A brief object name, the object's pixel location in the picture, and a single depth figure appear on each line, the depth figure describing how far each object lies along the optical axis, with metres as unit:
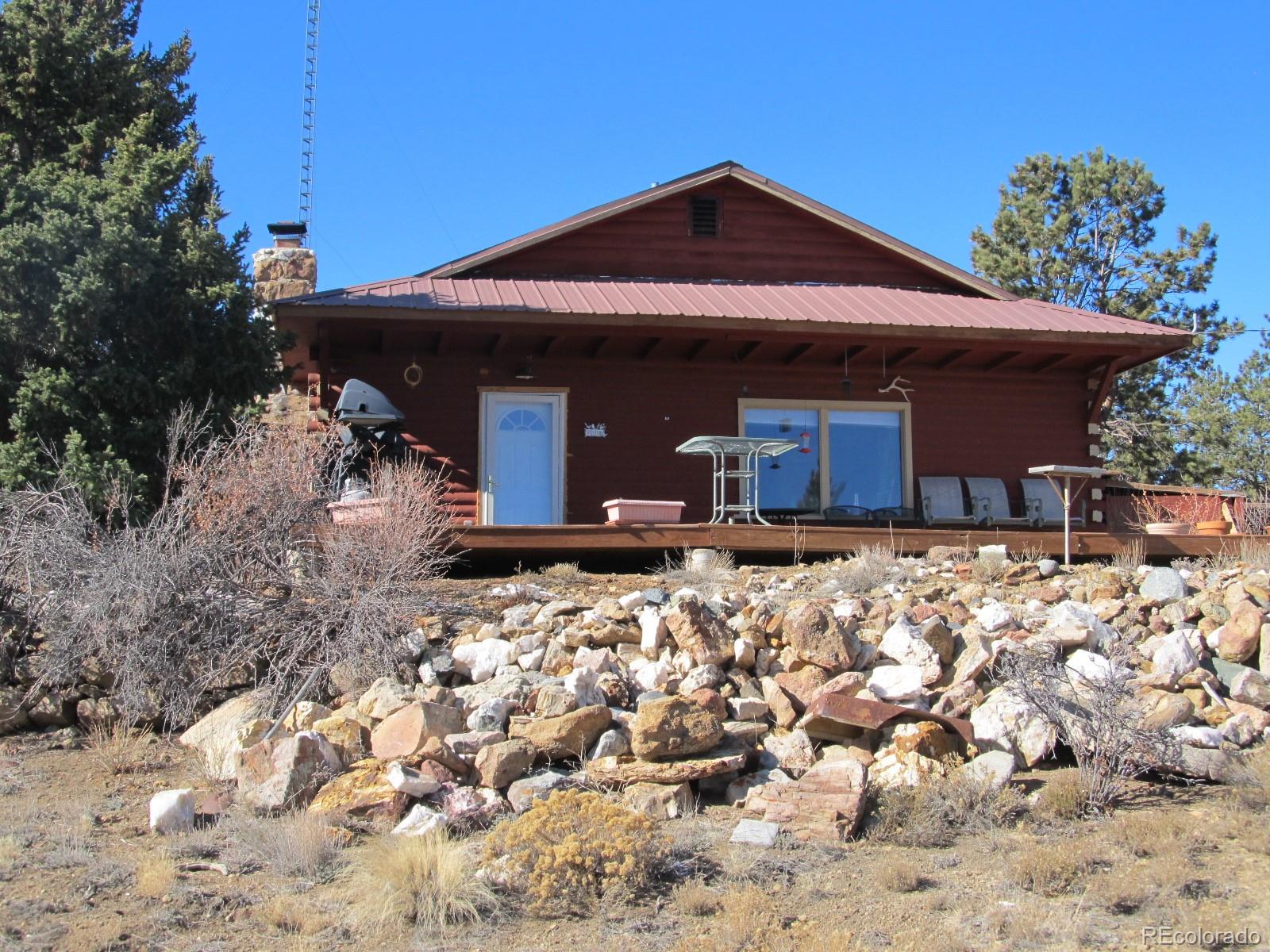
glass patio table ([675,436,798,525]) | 11.20
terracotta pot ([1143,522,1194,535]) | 11.88
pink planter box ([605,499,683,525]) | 10.88
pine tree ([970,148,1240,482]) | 27.61
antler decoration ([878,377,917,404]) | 14.19
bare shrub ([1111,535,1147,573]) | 10.99
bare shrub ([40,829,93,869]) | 5.75
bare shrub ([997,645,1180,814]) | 6.67
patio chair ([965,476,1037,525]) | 13.87
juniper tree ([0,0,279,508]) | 10.66
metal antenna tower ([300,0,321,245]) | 22.34
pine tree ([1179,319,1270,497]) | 25.88
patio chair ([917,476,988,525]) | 13.71
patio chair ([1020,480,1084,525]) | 14.09
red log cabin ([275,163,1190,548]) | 12.87
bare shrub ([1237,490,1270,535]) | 12.85
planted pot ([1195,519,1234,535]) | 12.26
